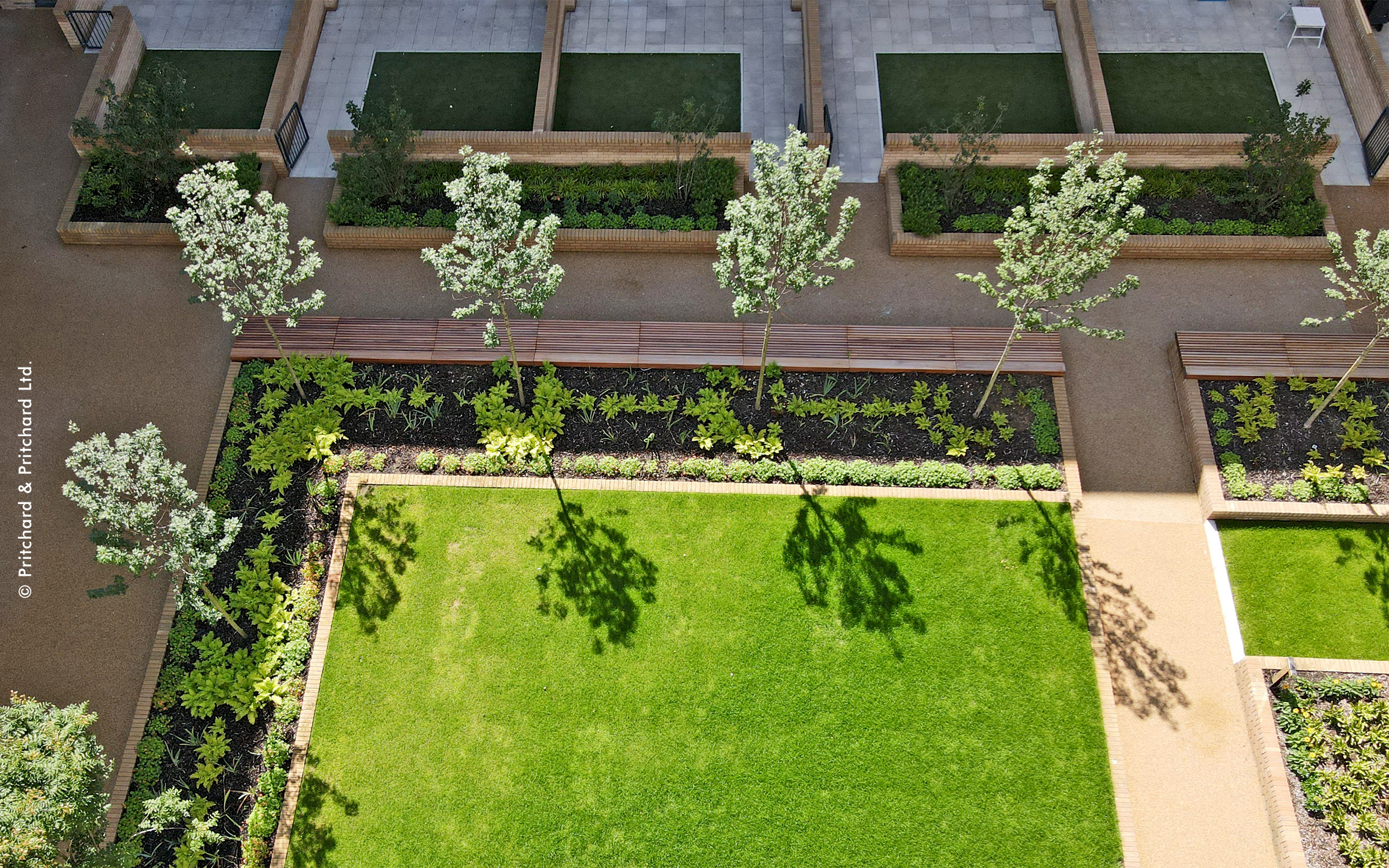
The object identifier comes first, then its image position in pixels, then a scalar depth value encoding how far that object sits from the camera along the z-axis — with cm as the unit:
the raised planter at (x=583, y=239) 1931
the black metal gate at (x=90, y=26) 2234
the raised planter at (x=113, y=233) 1950
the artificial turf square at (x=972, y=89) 2134
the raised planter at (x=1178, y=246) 1892
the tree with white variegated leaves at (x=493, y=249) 1447
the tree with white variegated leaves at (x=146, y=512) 1294
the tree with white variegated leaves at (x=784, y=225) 1409
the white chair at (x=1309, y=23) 2202
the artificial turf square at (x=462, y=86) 2161
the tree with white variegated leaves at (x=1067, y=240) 1398
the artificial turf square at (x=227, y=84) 2161
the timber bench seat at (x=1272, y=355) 1742
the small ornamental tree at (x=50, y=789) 1066
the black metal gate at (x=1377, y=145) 1980
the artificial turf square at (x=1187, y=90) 2114
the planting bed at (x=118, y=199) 1975
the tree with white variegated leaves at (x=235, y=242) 1445
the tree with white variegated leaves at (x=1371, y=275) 1473
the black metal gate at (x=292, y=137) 2044
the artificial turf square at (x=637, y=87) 2167
